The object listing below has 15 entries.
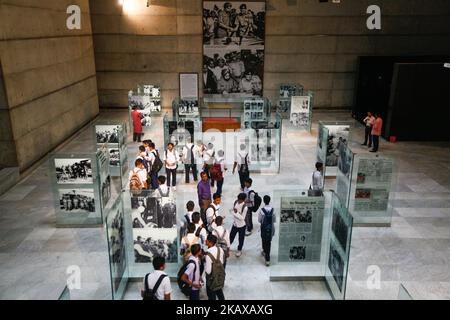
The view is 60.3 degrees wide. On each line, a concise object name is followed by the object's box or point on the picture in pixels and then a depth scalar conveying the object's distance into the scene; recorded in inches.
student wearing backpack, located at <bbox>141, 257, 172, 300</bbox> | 220.5
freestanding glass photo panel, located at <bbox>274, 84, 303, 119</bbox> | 860.6
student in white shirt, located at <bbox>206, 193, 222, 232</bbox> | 304.9
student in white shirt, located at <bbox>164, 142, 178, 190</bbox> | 450.0
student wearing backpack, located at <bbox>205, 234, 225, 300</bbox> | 244.8
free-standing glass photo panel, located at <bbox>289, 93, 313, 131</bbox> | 716.7
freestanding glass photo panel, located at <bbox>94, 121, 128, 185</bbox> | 479.8
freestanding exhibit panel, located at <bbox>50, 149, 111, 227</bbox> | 361.4
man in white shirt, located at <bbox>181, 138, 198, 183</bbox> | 466.0
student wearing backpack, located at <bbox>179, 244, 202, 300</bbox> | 245.1
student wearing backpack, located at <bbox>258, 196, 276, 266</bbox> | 302.0
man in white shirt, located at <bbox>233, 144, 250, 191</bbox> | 431.8
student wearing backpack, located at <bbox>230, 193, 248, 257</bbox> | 317.1
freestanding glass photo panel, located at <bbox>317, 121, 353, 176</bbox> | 478.3
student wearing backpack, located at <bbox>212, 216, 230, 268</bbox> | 281.0
